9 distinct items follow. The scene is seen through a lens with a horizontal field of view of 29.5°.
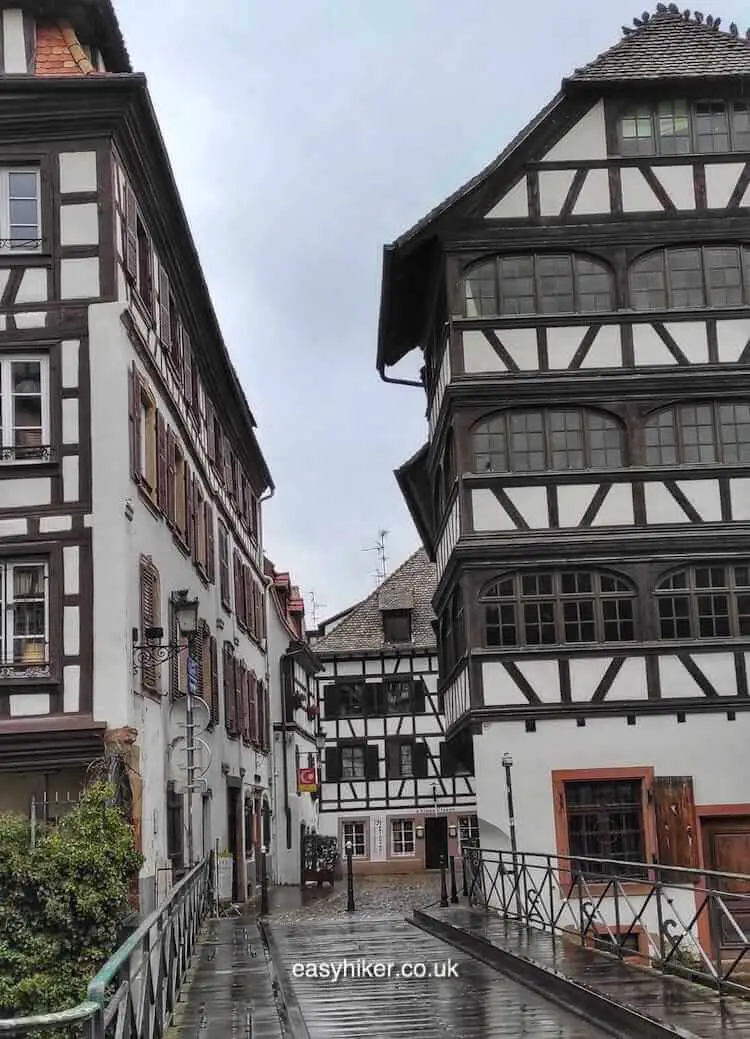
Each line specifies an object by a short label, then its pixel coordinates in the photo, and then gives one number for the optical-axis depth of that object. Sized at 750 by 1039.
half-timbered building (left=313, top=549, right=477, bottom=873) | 47.50
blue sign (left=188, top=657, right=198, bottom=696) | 24.47
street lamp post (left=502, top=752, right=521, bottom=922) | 21.19
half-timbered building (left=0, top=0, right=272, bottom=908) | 18.12
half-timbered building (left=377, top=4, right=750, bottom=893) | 22.66
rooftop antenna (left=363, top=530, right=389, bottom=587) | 60.44
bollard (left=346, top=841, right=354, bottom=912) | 28.28
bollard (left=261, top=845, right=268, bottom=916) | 27.00
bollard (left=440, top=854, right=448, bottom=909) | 23.68
